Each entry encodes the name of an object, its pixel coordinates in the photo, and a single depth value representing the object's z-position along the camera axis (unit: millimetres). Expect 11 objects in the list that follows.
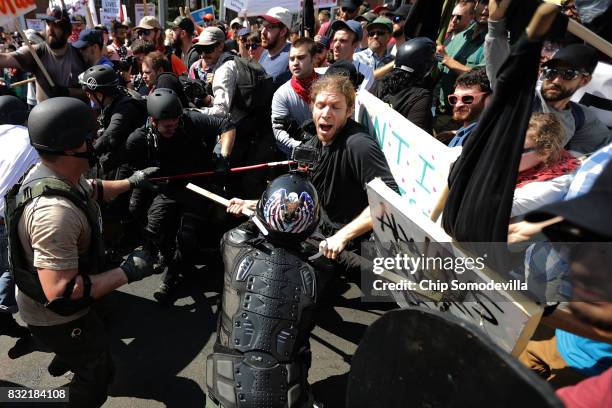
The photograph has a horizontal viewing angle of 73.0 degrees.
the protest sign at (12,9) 4359
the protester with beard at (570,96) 2725
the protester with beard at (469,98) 2775
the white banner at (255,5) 6945
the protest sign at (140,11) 11131
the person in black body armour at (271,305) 1730
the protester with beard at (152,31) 7152
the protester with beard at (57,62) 4797
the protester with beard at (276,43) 5012
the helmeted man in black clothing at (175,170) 3662
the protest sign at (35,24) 11422
